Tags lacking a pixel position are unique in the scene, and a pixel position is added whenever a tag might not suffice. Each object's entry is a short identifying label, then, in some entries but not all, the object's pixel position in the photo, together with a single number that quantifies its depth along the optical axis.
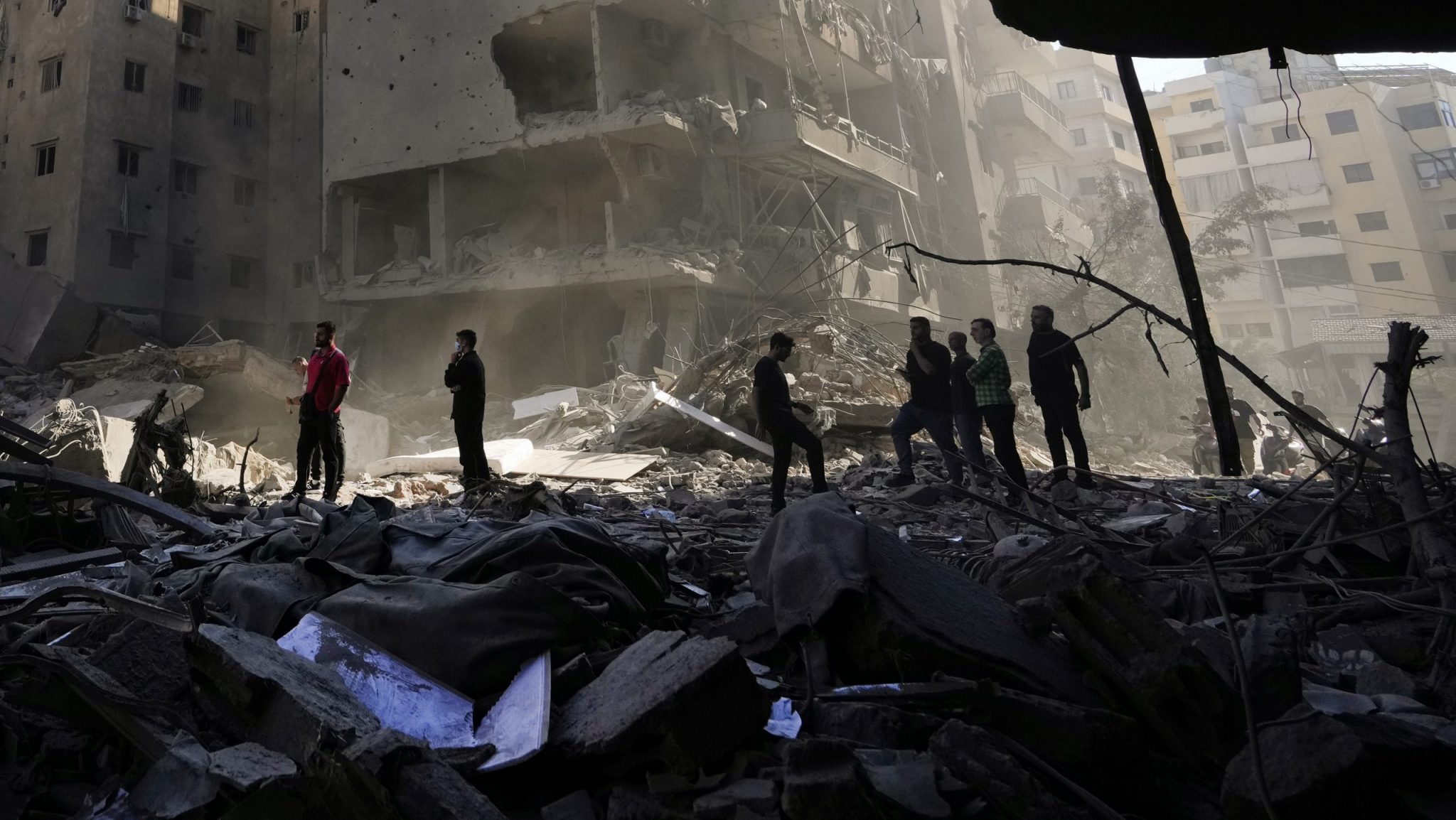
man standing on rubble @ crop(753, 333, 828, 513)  6.40
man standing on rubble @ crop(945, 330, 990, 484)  6.82
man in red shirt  7.21
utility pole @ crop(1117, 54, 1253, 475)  3.14
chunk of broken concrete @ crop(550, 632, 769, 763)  1.78
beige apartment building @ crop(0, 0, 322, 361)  23.02
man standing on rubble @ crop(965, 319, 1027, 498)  6.48
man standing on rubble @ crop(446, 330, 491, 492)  7.26
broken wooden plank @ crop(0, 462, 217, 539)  4.26
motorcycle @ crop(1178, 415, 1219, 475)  12.28
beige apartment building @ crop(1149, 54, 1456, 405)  37.00
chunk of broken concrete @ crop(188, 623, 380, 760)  1.83
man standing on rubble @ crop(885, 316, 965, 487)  6.84
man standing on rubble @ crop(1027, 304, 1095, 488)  6.65
